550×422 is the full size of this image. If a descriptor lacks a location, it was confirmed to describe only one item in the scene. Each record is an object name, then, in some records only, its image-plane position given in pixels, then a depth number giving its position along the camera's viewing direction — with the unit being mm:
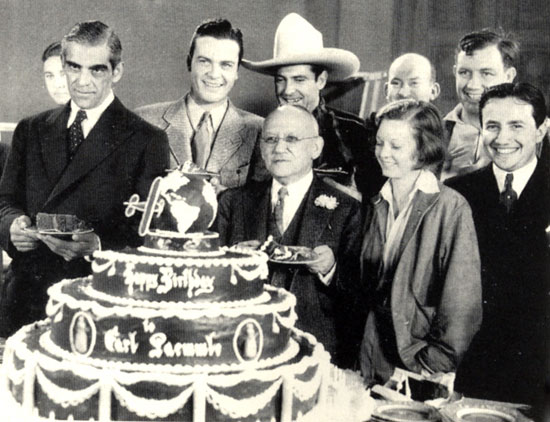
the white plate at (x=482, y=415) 2848
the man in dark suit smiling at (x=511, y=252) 3396
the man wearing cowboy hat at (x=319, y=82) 3607
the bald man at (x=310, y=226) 3521
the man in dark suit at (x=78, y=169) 3666
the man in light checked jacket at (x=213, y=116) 3713
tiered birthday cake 2506
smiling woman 3334
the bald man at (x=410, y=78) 3578
